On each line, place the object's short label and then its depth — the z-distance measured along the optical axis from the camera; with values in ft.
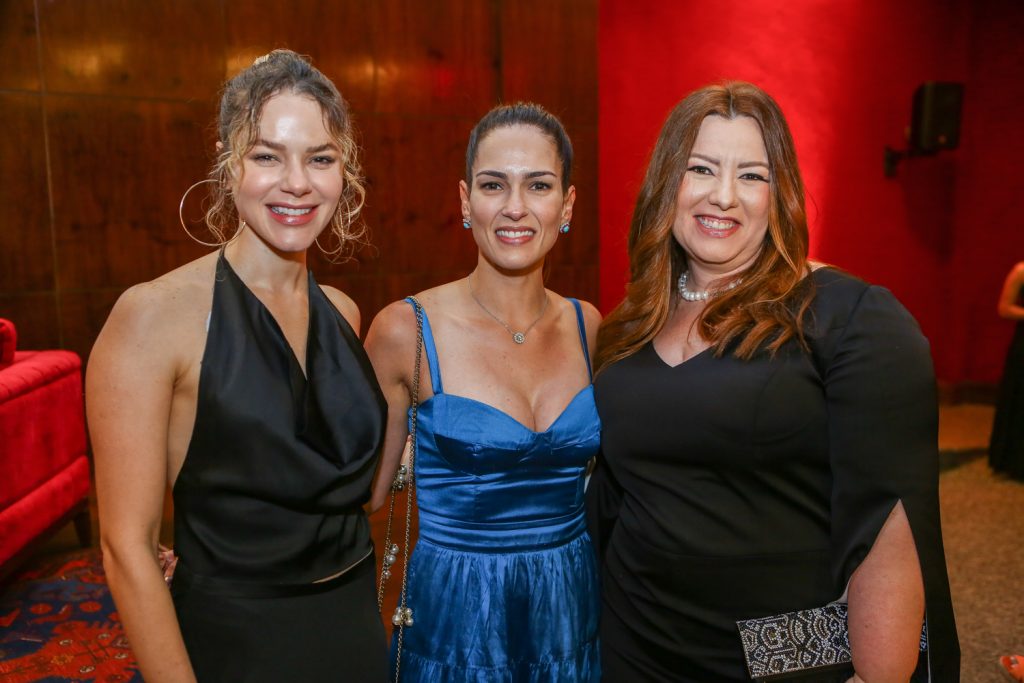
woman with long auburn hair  4.57
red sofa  10.79
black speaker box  22.97
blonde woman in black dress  3.97
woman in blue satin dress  5.87
